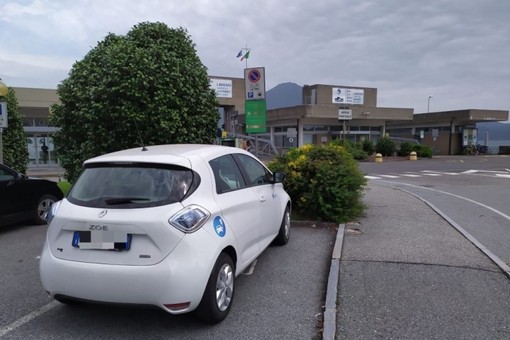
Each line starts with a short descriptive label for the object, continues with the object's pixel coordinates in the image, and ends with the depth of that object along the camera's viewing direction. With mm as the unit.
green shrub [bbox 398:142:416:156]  36188
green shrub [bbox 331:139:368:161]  31178
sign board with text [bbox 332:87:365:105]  43156
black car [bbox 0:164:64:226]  7035
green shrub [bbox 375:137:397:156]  35656
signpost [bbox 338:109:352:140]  26525
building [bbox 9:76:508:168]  38250
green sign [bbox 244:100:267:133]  9562
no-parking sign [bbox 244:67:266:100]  9141
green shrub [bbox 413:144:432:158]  36500
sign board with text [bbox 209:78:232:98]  37406
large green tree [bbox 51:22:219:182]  7422
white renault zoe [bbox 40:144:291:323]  3258
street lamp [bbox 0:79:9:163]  9812
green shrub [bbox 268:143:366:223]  7535
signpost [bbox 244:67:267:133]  9203
